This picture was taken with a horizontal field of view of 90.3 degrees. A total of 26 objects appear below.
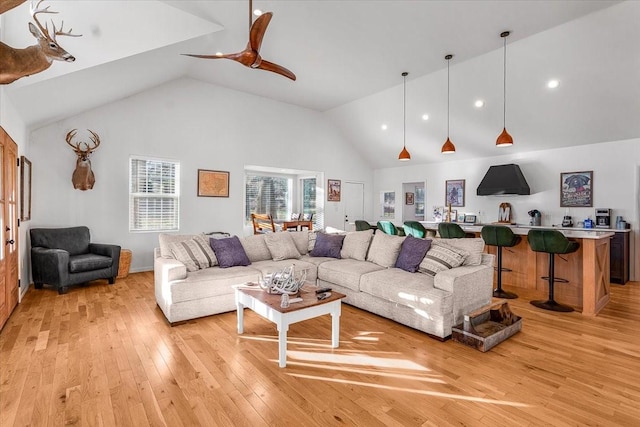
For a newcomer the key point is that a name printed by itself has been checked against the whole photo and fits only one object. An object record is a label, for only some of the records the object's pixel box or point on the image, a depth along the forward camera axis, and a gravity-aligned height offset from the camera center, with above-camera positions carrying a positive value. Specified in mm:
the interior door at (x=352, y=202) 9258 +256
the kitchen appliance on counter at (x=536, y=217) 6582 -117
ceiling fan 2827 +1505
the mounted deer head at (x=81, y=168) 5203 +669
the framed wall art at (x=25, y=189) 4227 +278
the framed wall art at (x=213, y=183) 6531 +556
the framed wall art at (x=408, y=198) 9242 +379
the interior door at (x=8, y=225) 3232 -184
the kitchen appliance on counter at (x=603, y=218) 5707 -103
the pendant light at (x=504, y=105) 4495 +1937
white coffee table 2551 -852
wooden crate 2840 -1122
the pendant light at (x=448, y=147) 5218 +1059
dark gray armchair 4406 -721
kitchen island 3756 -799
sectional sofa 3176 -726
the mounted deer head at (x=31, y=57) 1613 +824
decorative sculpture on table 2973 -691
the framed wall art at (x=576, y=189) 6029 +448
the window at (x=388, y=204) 9469 +211
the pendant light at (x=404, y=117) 5992 +2125
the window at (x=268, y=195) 8766 +430
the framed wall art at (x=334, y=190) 8812 +584
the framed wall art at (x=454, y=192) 7973 +480
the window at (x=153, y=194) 5898 +286
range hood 6599 +641
